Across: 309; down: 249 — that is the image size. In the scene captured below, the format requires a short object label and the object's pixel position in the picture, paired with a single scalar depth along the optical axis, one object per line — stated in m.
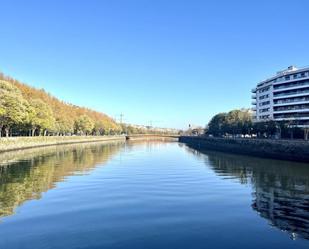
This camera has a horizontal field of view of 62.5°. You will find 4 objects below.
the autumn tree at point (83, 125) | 123.24
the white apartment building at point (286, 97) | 83.92
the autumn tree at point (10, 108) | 58.38
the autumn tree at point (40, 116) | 71.71
